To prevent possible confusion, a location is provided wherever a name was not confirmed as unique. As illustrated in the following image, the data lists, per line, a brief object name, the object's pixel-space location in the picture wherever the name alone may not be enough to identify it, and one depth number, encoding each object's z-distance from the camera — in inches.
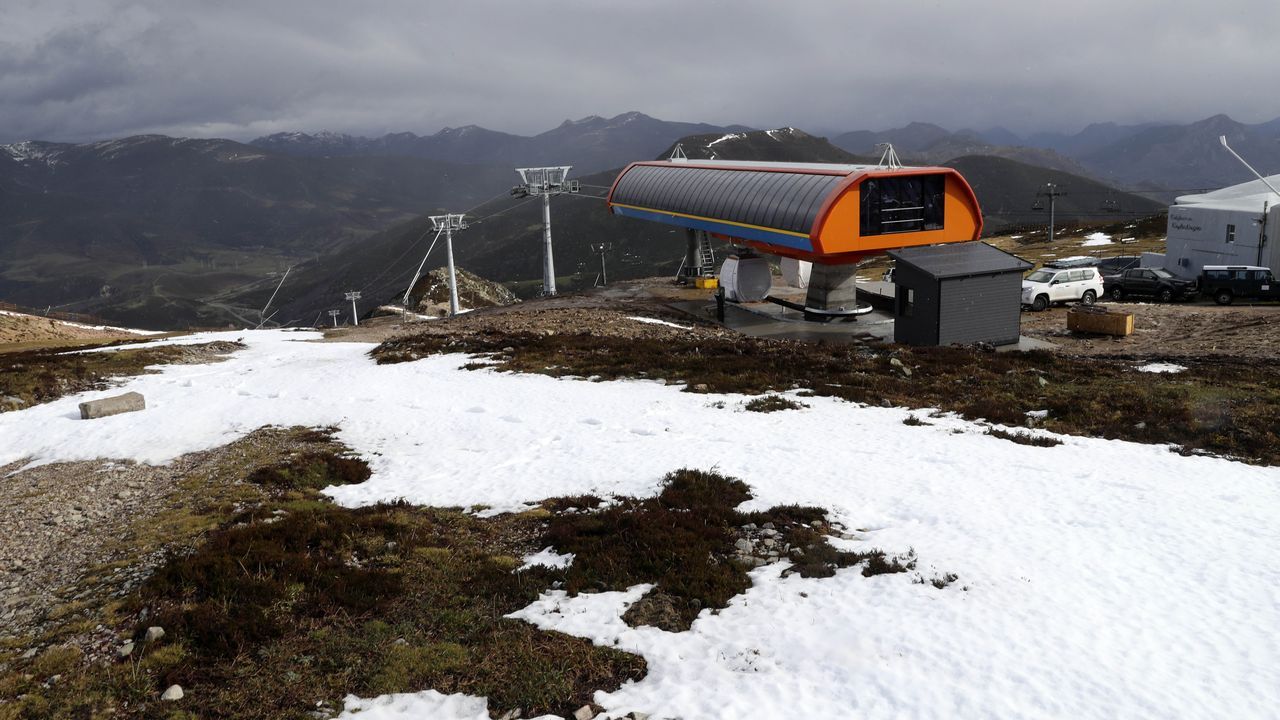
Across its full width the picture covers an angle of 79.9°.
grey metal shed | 1288.1
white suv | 1638.8
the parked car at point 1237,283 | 1664.6
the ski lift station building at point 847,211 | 1485.0
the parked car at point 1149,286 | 1734.7
